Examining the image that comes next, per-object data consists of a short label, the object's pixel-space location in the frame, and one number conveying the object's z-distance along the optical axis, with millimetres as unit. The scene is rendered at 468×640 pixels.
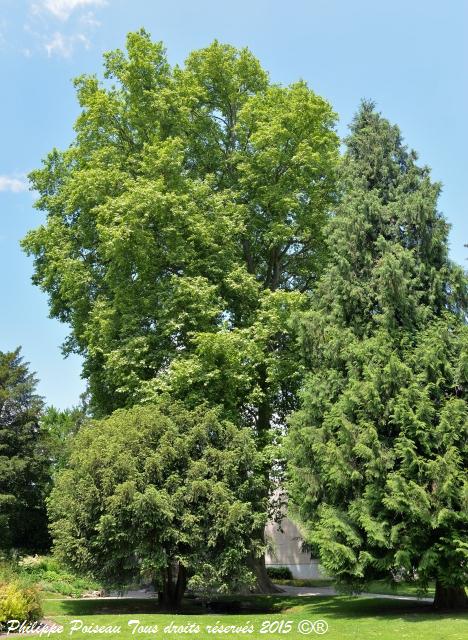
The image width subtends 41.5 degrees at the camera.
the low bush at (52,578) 25141
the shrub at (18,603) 12789
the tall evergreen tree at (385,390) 13742
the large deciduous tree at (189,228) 20125
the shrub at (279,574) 34562
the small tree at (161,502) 16203
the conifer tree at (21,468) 27088
